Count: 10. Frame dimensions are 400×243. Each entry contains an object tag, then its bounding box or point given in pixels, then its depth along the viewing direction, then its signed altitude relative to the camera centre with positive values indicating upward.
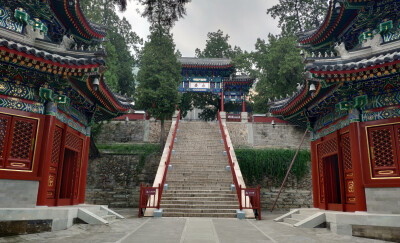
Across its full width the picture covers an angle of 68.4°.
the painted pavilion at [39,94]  6.88 +2.09
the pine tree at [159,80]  19.53 +6.31
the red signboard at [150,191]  10.68 -0.60
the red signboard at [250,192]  10.63 -0.56
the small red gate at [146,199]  10.68 -0.88
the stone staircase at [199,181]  11.09 -0.26
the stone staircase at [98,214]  8.20 -1.24
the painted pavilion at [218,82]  28.27 +8.98
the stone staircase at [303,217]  7.98 -1.22
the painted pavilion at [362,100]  6.95 +2.16
